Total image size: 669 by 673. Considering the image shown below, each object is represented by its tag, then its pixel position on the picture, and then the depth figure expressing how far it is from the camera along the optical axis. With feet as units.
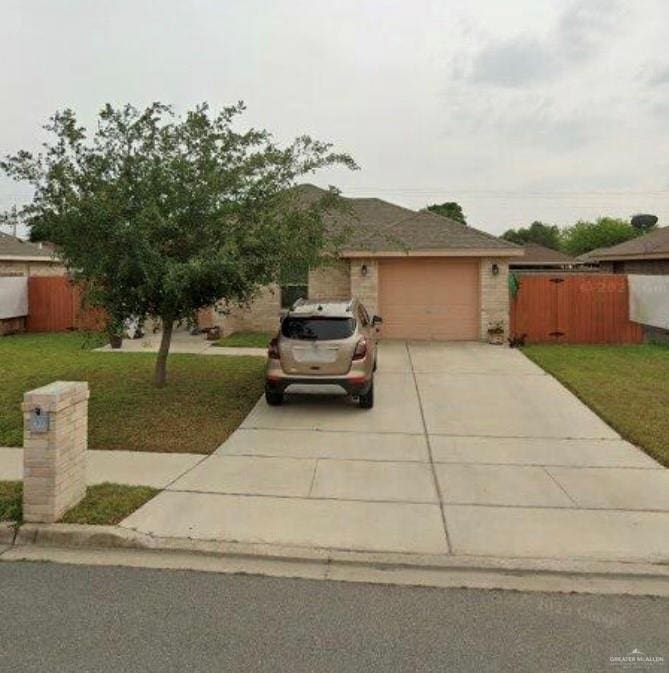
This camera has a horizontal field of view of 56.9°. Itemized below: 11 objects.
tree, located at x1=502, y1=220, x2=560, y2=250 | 278.32
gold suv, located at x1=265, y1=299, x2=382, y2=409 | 28.68
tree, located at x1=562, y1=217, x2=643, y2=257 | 207.31
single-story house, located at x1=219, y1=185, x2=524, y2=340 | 55.01
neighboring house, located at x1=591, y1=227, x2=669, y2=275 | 64.90
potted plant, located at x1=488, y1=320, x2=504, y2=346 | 53.83
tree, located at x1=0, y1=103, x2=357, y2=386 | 26.30
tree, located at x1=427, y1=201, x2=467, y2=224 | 179.93
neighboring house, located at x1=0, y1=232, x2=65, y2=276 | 76.02
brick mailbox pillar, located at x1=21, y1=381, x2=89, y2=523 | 15.90
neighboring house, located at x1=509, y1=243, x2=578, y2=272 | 127.96
